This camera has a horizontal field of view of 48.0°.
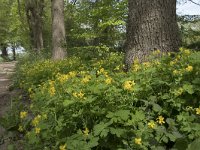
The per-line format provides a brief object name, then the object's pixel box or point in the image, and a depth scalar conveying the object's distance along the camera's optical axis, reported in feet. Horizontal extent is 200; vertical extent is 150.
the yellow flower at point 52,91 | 8.20
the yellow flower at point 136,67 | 9.18
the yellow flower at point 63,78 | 8.95
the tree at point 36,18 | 57.49
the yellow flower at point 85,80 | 8.09
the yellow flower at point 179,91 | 7.52
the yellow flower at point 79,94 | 7.25
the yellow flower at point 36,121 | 7.71
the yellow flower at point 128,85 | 7.13
